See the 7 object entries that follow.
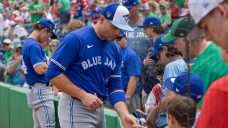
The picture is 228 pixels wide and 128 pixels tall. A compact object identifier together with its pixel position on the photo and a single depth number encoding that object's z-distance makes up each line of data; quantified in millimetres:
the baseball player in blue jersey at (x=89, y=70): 7309
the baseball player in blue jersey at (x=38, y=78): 10573
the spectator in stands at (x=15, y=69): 16398
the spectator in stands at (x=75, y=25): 10504
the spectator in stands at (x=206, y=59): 5395
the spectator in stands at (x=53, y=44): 15256
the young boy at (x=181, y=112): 5129
